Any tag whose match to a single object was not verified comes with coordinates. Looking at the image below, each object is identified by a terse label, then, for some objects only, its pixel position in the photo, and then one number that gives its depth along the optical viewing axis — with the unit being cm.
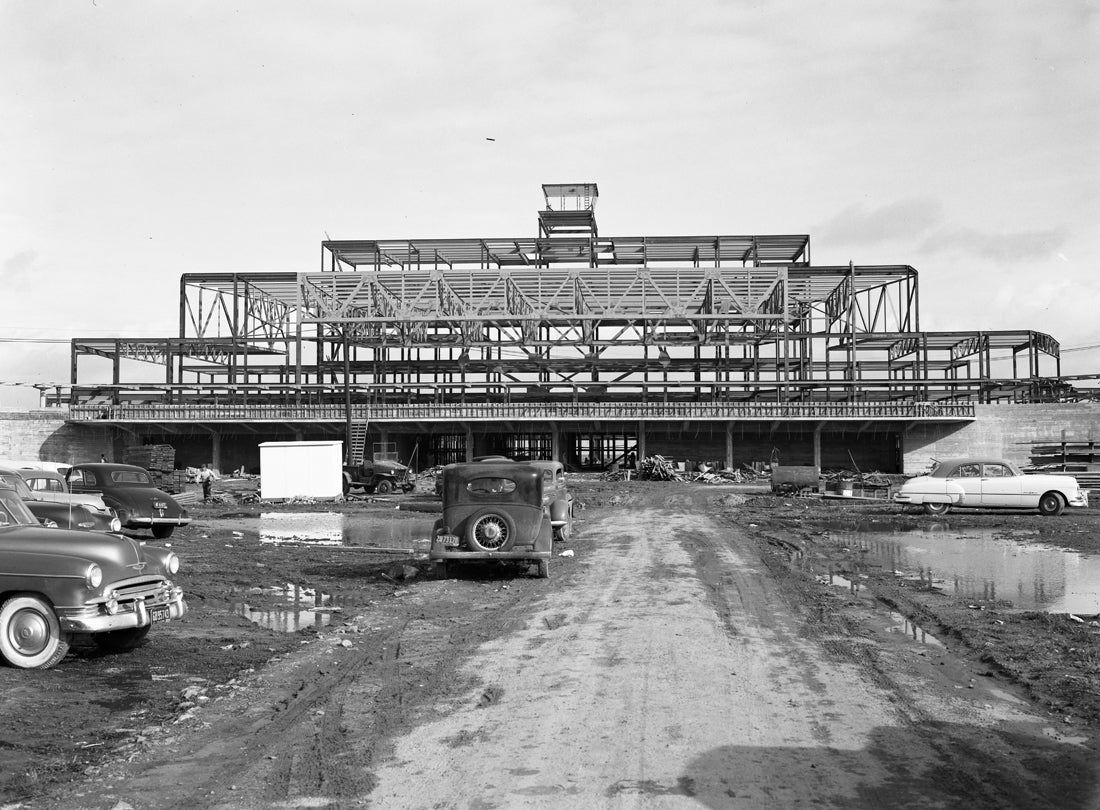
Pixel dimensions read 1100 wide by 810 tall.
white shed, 3319
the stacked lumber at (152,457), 3278
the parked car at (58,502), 1524
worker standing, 3349
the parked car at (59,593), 841
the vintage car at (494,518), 1409
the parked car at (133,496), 2023
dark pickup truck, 3706
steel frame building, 5034
